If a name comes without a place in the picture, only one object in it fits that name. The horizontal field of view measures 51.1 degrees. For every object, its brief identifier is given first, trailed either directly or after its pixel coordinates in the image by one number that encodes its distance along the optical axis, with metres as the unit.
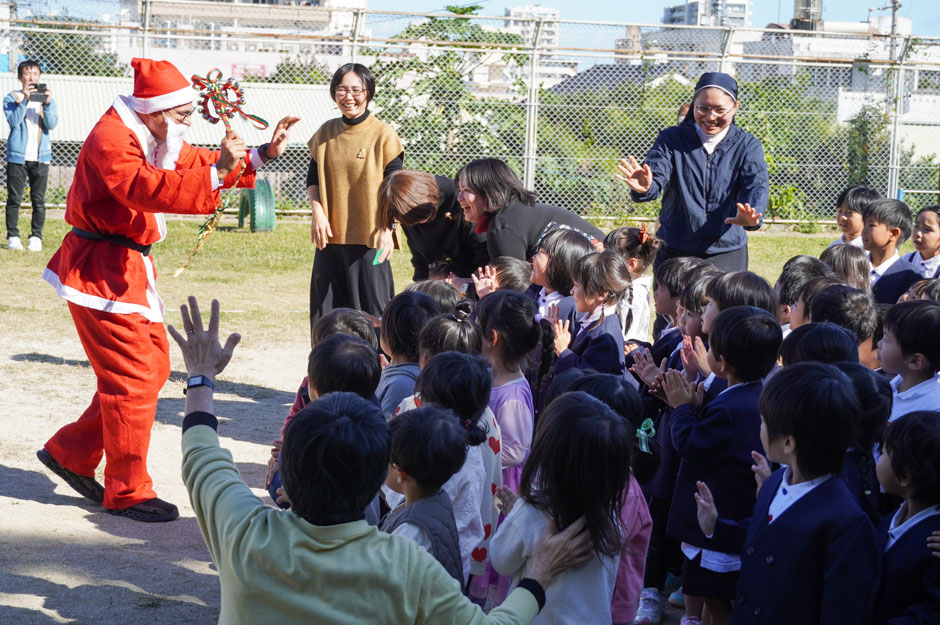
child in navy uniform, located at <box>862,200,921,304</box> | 5.57
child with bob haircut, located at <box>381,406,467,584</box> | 2.52
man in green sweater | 1.96
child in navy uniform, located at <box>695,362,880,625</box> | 2.42
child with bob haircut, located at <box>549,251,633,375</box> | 4.19
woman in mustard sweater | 6.11
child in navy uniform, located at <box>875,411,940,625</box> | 2.51
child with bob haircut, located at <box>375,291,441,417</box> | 3.80
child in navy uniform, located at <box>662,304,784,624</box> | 3.18
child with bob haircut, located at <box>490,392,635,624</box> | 2.42
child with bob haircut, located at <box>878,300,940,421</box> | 3.24
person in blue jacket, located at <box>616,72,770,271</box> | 5.44
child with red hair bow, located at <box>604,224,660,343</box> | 5.26
